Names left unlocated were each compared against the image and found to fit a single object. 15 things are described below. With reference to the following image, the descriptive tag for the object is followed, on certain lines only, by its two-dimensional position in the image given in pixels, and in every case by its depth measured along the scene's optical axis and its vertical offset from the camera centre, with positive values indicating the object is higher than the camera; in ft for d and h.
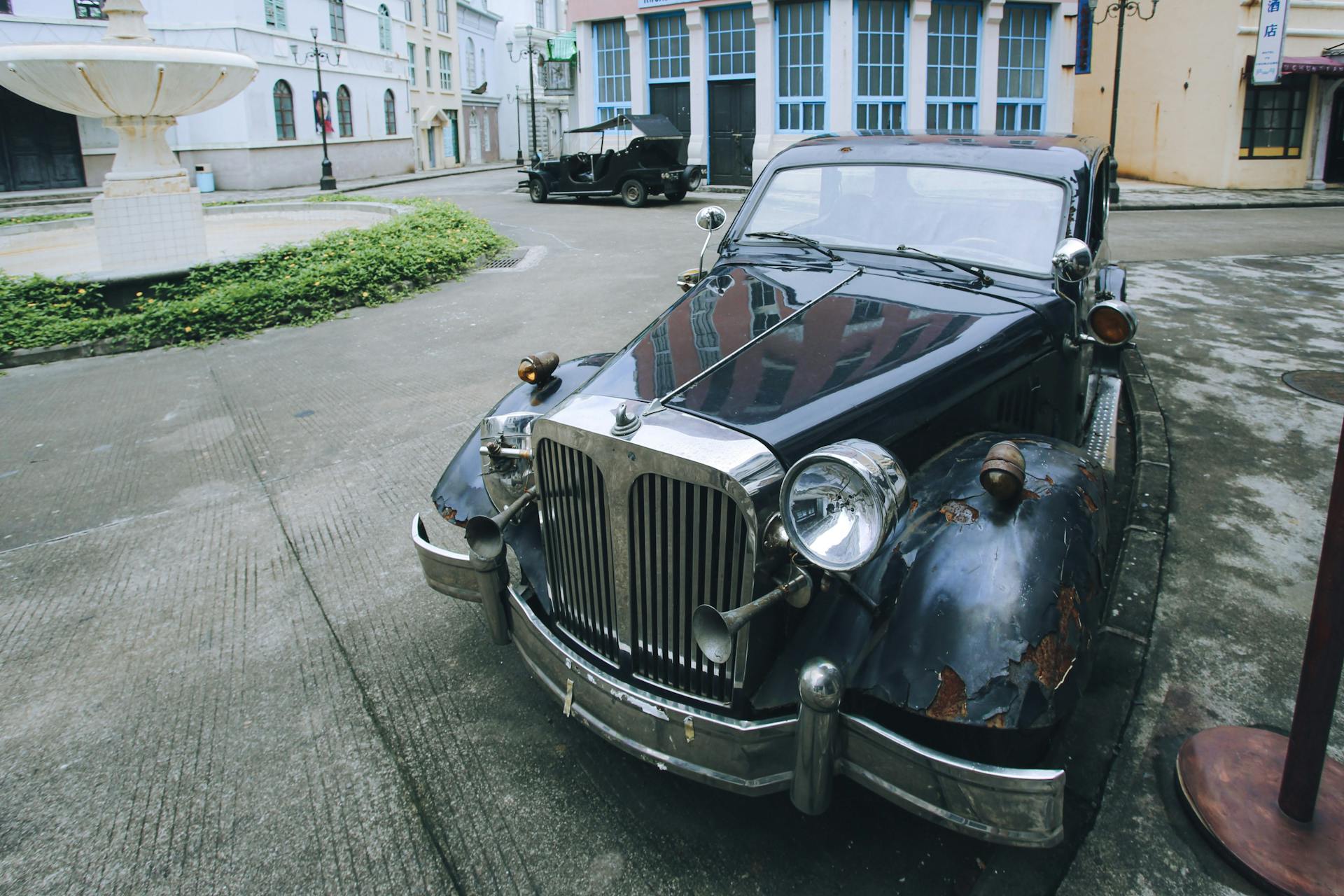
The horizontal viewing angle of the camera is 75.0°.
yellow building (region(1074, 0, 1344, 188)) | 68.59 +9.06
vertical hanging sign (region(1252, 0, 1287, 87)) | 62.18 +11.81
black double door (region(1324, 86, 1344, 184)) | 73.00 +5.32
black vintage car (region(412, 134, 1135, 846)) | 6.95 -2.85
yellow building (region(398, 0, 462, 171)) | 130.72 +21.94
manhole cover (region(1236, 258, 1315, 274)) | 34.58 -2.13
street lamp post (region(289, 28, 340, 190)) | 89.35 +12.61
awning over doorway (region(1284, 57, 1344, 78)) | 66.59 +10.61
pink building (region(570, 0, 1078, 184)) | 67.41 +11.70
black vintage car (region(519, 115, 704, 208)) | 63.41 +4.11
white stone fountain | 34.81 +5.25
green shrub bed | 28.12 -2.28
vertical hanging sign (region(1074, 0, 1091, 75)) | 63.10 +12.36
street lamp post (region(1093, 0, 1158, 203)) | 64.44 +14.32
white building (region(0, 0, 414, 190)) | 84.53 +12.10
